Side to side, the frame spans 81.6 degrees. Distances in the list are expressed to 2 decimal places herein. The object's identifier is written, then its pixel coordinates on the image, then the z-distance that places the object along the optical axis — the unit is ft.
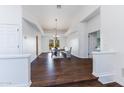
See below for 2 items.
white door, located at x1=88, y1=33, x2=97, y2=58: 16.16
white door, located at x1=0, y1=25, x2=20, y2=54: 10.01
